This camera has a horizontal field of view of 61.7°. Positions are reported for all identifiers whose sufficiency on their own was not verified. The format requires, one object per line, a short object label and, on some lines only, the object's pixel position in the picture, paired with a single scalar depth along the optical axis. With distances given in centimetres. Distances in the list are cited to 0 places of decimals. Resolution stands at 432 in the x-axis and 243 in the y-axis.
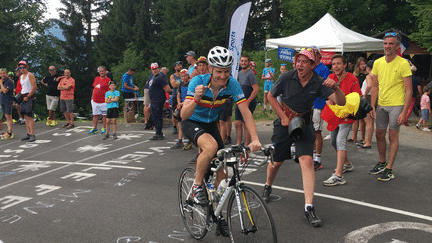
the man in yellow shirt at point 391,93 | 570
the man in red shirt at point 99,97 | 1208
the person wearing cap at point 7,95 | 1146
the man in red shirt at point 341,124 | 580
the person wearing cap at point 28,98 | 1108
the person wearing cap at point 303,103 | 446
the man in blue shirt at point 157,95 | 1042
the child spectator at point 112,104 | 1073
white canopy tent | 1215
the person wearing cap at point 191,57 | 945
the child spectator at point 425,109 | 1117
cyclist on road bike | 362
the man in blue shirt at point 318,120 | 672
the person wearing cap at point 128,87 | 1463
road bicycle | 312
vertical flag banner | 985
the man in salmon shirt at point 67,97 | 1359
